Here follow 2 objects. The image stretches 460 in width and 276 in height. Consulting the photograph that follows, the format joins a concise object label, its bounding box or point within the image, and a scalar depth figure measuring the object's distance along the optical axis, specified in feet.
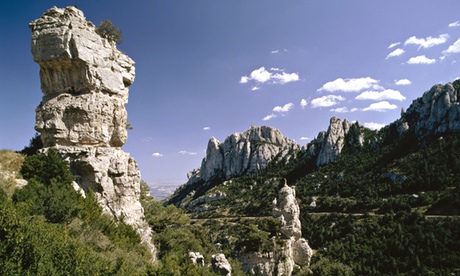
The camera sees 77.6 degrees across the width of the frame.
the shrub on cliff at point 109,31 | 82.81
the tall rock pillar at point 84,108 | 71.61
